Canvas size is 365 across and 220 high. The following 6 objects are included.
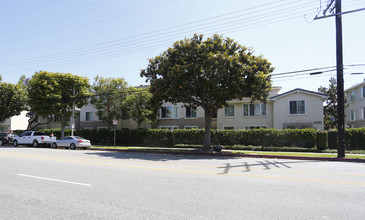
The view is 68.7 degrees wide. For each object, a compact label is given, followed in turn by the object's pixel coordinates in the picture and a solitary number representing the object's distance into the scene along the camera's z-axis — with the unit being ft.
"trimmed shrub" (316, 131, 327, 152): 76.79
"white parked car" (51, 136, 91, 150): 83.56
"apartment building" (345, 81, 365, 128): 108.35
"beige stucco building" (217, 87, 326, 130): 99.30
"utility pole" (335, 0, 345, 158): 54.90
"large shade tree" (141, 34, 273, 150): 60.75
